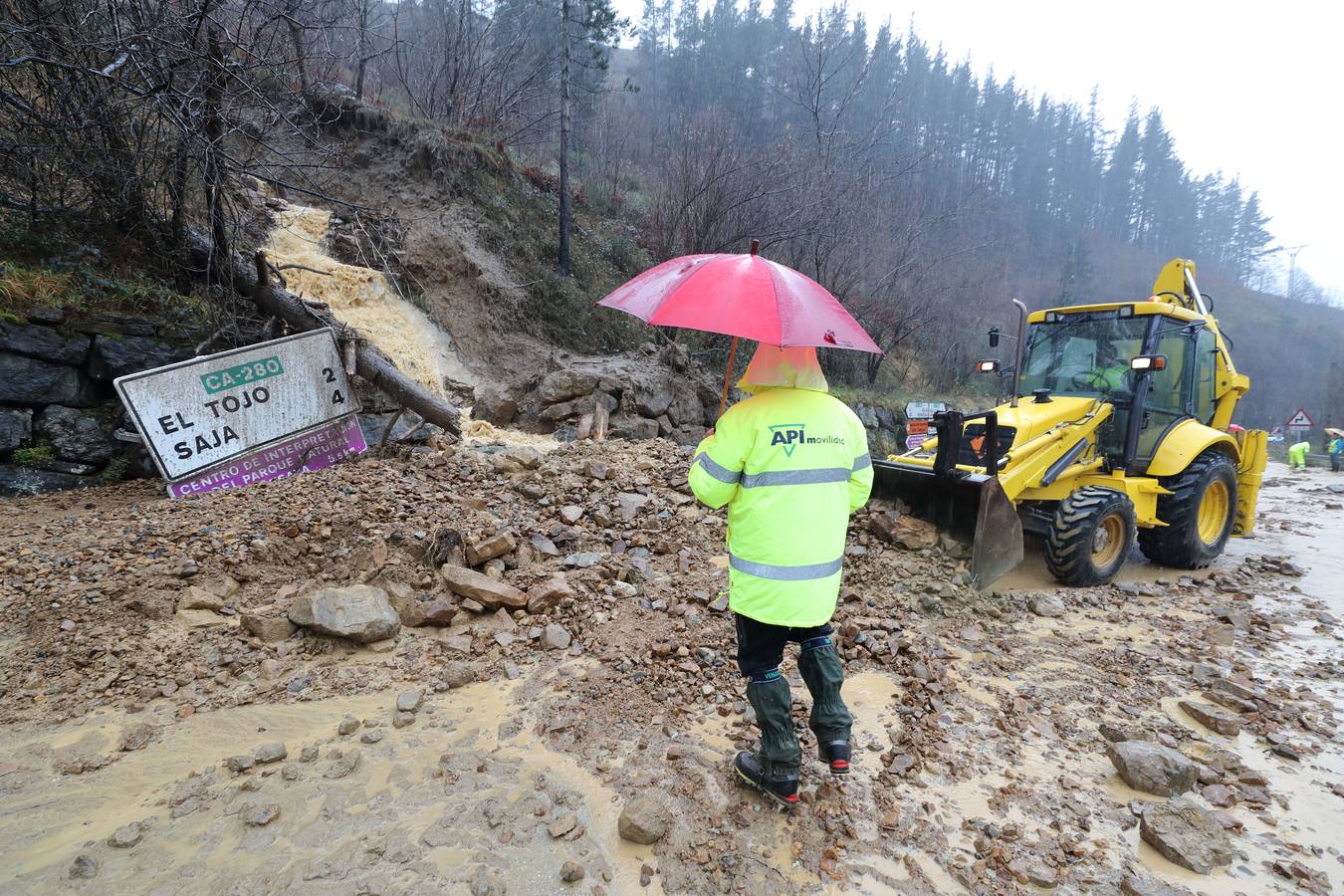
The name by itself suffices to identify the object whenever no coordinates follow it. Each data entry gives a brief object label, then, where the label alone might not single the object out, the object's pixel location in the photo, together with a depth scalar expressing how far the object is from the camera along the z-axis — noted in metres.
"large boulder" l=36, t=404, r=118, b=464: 5.07
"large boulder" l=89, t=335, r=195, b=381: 5.38
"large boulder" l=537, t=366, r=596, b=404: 8.69
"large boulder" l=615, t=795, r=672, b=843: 2.18
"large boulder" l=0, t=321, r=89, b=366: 4.97
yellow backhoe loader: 5.05
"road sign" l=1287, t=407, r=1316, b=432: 17.89
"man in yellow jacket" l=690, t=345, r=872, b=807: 2.24
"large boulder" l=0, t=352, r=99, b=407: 4.93
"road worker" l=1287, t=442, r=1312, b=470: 16.69
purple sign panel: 5.00
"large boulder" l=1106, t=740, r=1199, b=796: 2.61
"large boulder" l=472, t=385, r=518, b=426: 8.62
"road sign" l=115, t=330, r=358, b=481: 4.78
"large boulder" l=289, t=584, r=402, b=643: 3.29
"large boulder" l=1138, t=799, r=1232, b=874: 2.25
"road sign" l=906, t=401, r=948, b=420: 14.34
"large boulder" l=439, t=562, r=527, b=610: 3.69
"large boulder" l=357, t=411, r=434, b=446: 6.36
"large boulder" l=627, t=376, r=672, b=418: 9.42
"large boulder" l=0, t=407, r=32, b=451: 4.86
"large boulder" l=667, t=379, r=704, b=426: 10.04
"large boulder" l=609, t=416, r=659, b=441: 8.74
